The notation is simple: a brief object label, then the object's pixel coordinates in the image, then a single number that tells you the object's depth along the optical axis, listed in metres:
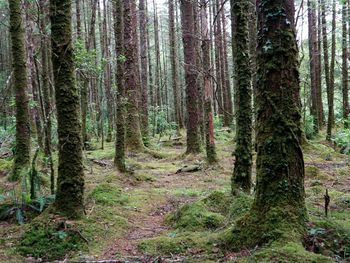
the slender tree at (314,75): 22.01
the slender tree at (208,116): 12.04
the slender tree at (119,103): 9.98
